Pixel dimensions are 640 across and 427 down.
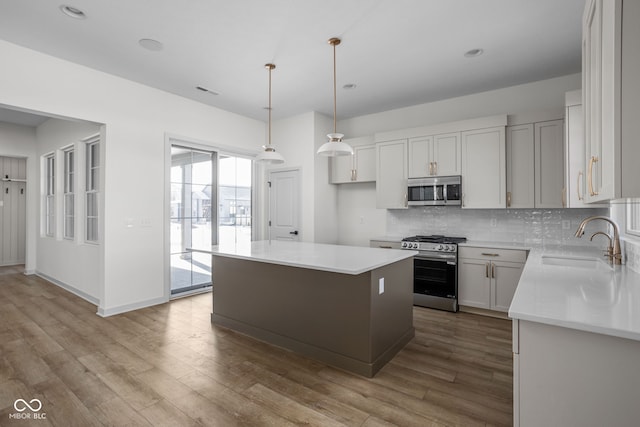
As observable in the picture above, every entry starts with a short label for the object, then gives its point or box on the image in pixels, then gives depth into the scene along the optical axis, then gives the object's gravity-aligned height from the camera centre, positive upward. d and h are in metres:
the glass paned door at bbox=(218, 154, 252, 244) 5.31 +0.24
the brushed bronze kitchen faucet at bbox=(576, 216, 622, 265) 2.33 -0.29
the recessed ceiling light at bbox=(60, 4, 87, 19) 2.61 +1.68
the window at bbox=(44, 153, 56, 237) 5.81 +0.34
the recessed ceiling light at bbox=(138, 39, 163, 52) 3.13 +1.68
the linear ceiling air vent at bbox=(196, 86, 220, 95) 4.29 +1.69
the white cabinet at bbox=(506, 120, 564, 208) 3.67 +0.56
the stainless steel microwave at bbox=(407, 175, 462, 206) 4.23 +0.29
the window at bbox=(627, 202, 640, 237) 2.38 -0.05
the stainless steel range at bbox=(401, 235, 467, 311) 4.04 -0.77
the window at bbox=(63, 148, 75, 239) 5.19 +0.32
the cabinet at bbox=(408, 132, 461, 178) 4.27 +0.78
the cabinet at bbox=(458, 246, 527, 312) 3.71 -0.76
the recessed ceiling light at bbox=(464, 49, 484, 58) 3.30 +1.67
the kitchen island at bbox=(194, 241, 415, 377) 2.56 -0.81
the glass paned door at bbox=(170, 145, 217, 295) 4.75 -0.01
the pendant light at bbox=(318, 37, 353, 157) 2.96 +0.60
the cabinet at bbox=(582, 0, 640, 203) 1.10 +0.42
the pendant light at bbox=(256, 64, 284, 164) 3.30 +0.59
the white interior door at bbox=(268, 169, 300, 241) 5.47 +0.15
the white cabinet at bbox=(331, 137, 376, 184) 5.07 +0.80
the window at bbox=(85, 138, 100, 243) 4.64 +0.37
